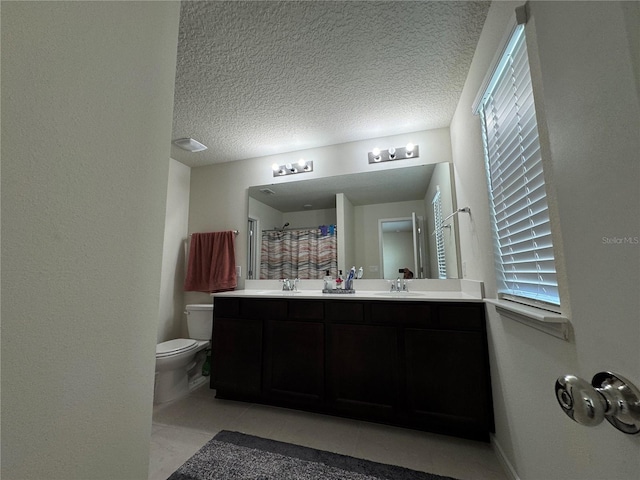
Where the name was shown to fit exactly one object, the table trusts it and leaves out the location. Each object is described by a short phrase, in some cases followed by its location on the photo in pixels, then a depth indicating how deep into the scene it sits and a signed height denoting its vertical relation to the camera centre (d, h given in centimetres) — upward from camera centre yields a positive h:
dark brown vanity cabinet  154 -64
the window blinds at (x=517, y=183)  93 +36
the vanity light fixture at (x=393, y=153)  227 +107
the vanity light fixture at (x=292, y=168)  260 +108
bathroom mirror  220 +43
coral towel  265 +8
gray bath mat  128 -107
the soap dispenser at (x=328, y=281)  228 -12
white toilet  207 -76
